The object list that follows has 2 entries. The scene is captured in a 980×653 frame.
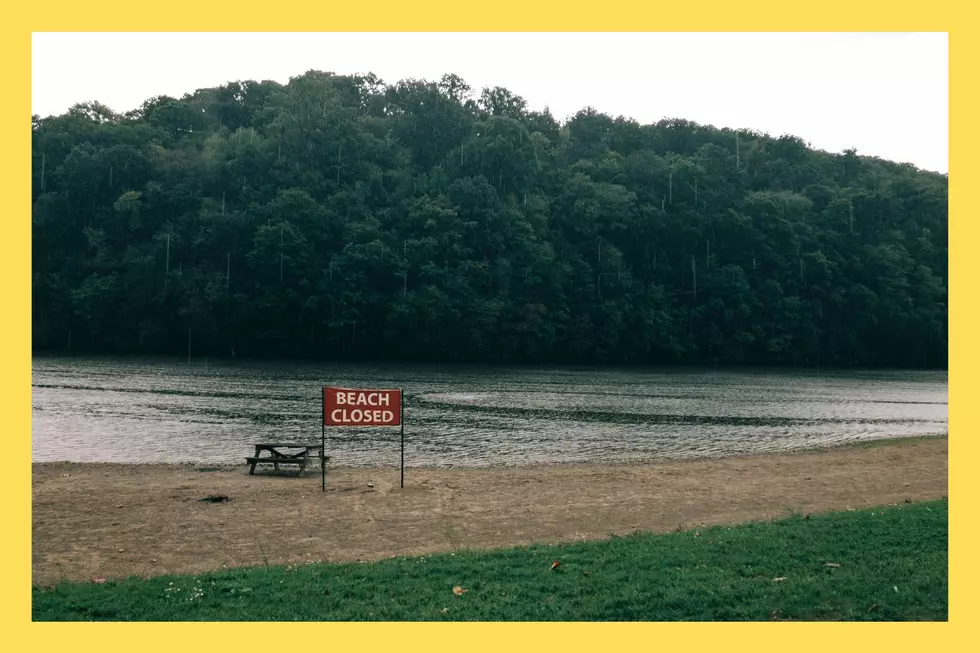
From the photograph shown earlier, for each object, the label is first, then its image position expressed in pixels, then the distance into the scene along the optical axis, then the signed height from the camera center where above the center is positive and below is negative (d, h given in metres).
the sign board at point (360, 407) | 17.53 -1.73
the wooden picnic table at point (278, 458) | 20.05 -3.17
